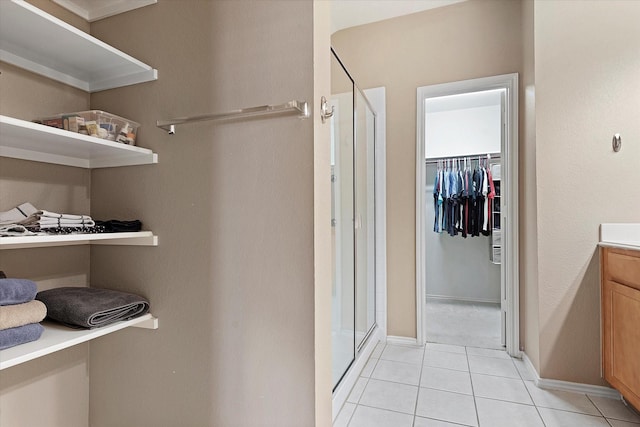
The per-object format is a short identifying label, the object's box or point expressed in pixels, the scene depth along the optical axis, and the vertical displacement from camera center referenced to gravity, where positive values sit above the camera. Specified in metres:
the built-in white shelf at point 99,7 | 1.40 +0.92
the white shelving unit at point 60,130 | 0.96 +0.26
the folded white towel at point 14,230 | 0.92 -0.05
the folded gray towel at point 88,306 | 1.12 -0.33
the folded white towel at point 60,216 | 1.05 +0.00
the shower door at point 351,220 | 1.89 -0.04
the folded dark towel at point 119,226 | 1.28 -0.05
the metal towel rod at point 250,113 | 1.10 +0.36
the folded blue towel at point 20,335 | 0.92 -0.35
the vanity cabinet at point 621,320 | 1.53 -0.55
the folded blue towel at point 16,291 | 0.94 -0.23
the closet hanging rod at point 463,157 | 4.02 +0.72
